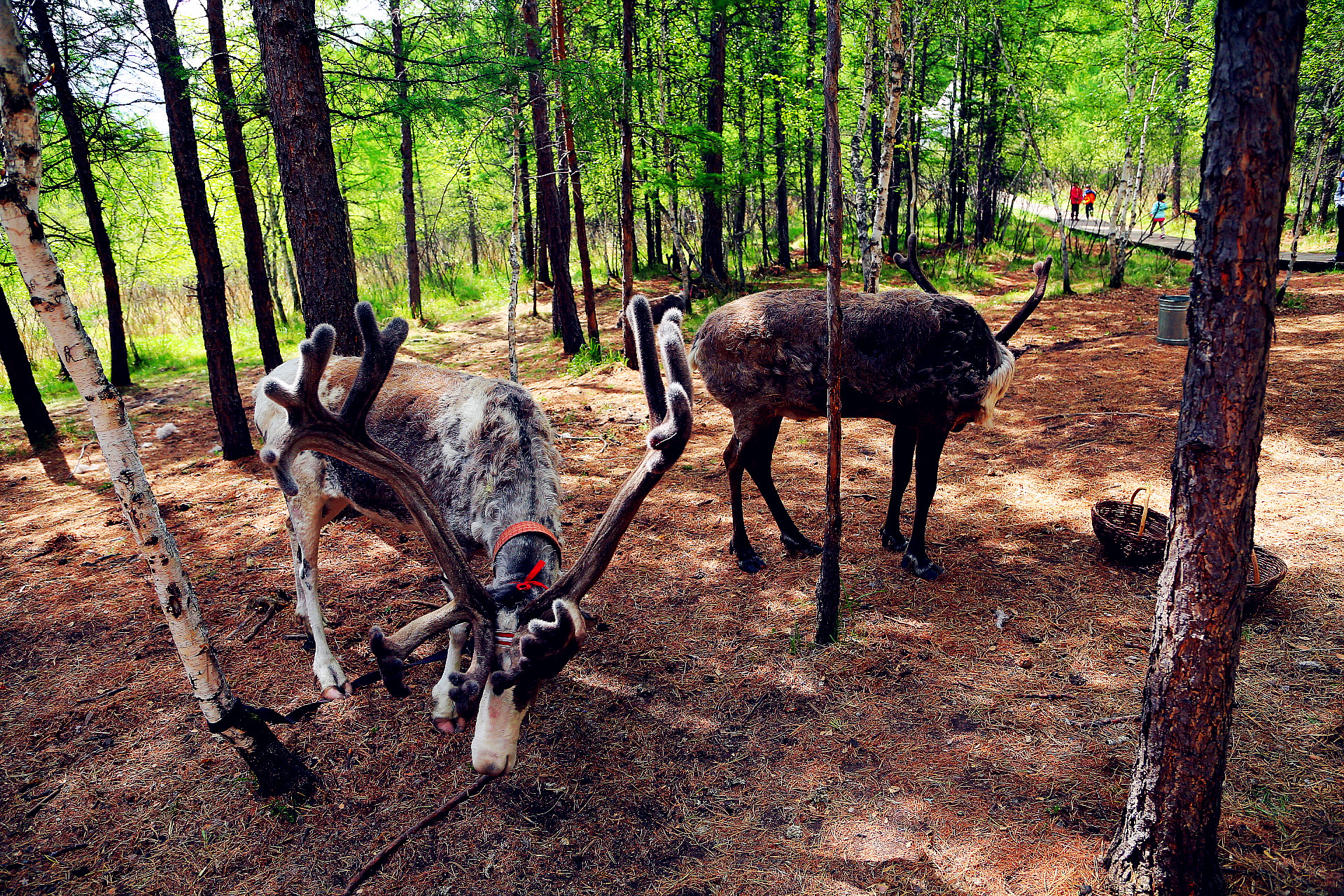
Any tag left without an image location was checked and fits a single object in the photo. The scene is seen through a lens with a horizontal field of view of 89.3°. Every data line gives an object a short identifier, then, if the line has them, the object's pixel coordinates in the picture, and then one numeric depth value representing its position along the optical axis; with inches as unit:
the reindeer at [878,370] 191.9
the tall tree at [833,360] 152.3
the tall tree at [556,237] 418.3
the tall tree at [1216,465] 82.2
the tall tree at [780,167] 660.1
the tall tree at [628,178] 414.0
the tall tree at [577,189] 388.5
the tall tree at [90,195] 301.9
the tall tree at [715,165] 521.7
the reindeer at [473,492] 112.3
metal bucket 373.4
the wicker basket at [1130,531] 184.1
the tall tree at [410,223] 606.5
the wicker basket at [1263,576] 153.4
